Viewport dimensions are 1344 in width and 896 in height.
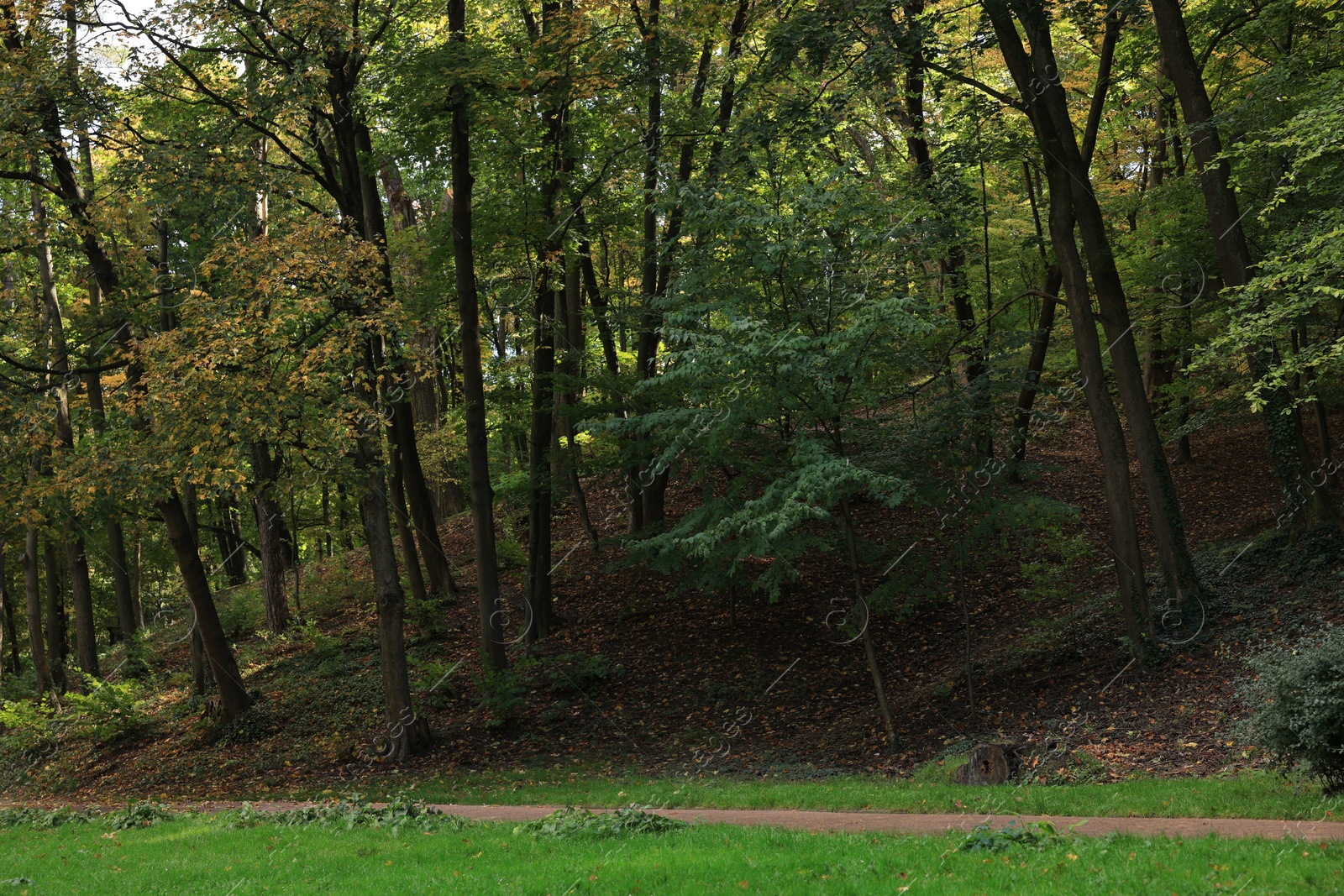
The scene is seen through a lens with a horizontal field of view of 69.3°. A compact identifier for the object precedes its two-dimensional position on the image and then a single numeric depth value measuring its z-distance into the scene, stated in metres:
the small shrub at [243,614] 23.94
